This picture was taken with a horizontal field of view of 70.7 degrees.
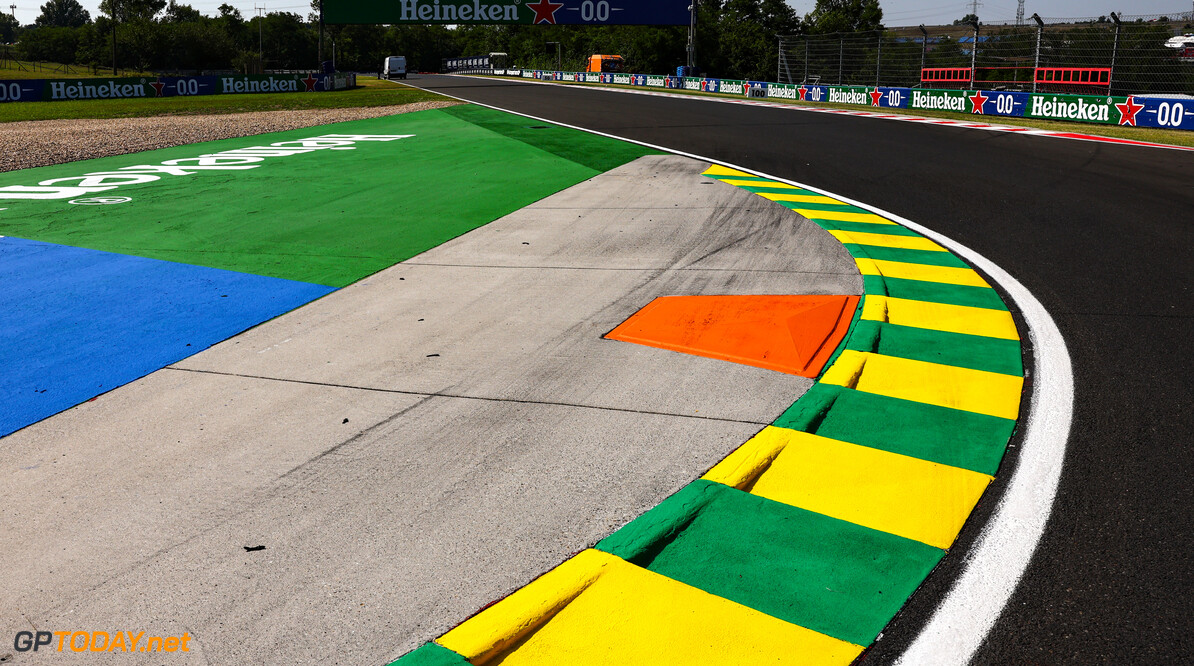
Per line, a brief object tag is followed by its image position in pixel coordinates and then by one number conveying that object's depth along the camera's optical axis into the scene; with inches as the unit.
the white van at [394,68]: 3097.9
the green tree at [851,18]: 3858.3
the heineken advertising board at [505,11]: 2256.4
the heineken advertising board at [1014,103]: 721.6
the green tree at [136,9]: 3590.6
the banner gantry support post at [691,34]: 1974.7
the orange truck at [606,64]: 2997.0
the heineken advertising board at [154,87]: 1547.7
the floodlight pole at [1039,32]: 915.4
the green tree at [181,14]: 5359.3
